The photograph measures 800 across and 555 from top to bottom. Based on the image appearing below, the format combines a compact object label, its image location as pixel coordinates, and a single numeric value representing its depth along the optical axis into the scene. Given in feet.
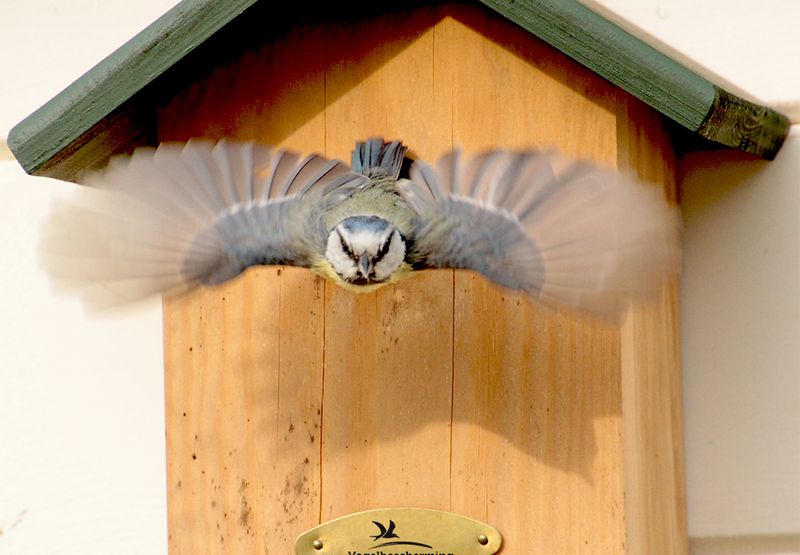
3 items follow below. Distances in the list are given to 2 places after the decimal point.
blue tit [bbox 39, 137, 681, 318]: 8.87
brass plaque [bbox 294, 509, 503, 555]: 8.99
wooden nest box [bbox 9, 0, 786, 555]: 8.97
